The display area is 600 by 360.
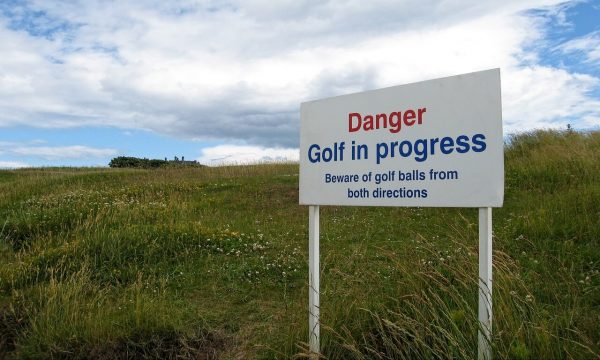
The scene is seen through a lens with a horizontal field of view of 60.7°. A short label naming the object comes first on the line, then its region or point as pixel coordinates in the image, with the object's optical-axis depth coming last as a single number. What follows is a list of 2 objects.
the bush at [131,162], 33.19
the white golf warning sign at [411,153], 3.64
